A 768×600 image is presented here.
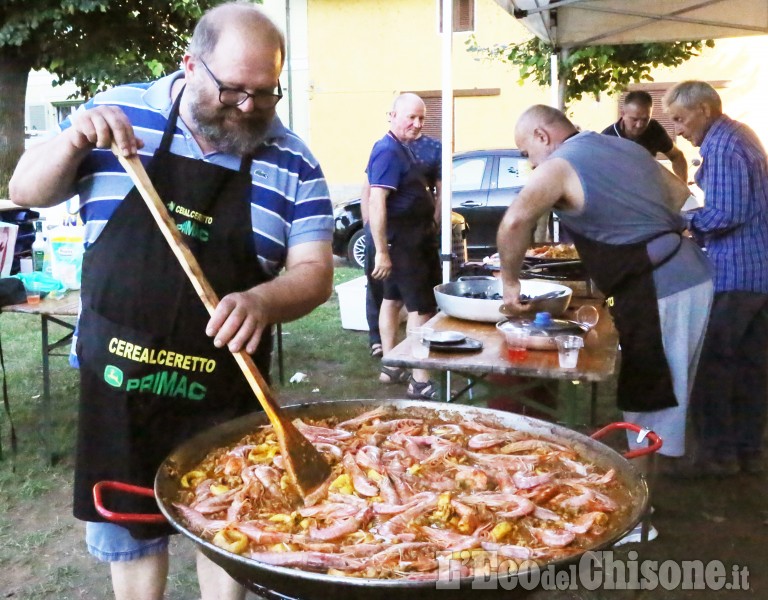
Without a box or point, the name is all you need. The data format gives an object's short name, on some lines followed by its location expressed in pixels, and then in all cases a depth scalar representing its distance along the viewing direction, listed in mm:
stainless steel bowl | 3283
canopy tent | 5902
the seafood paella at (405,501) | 1446
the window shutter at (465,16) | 15617
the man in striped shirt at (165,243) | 1922
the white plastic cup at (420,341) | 2842
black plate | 2867
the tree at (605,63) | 7883
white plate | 2896
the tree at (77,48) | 10328
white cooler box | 7098
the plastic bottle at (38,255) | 4473
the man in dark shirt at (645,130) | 5871
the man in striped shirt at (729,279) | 3838
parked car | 10289
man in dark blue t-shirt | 5223
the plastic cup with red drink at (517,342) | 2842
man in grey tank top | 3033
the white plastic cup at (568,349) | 2703
